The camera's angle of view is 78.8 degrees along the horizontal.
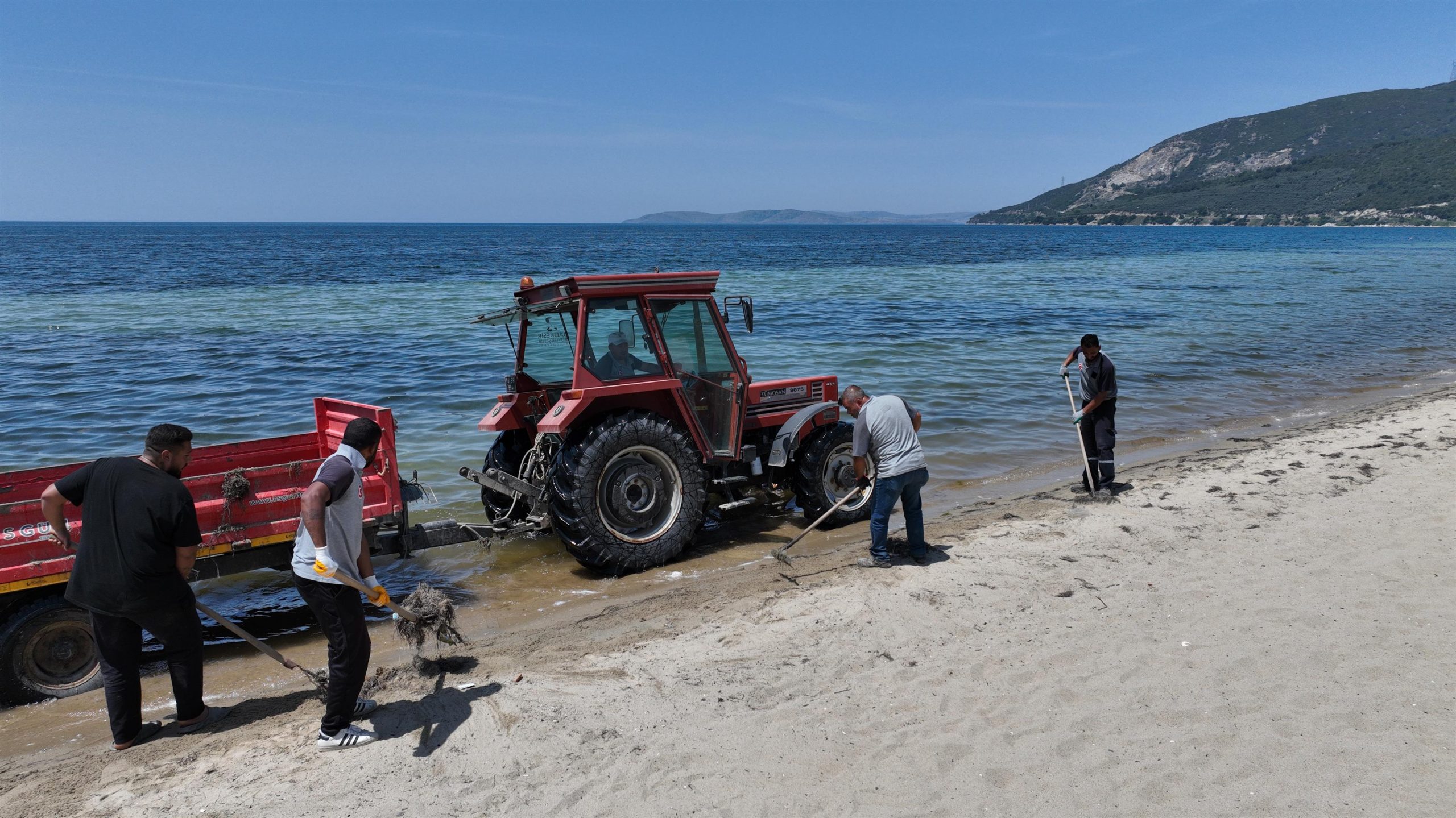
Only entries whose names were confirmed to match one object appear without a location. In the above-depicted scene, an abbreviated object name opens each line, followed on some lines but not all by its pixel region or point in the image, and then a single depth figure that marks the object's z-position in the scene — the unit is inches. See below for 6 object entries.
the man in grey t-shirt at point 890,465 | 254.1
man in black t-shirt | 164.4
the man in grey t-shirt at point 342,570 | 160.9
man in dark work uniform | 327.0
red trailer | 194.7
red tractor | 260.5
